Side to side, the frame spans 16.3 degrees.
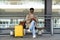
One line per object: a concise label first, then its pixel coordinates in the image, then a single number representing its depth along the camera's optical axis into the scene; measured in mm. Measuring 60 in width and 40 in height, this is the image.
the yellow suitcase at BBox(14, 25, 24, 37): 9984
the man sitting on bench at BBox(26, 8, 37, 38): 9939
